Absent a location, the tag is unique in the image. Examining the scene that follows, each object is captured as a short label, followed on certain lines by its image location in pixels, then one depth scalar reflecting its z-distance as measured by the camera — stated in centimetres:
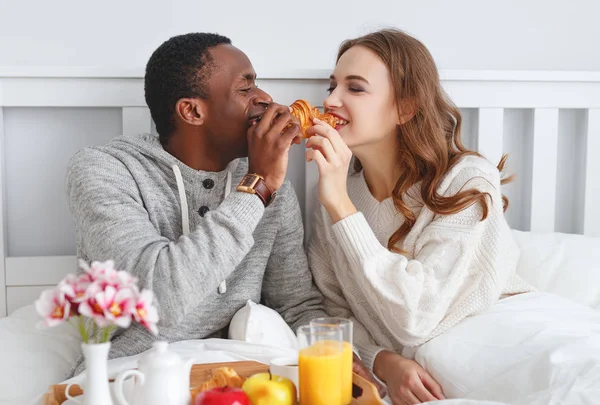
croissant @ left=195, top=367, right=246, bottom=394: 95
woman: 133
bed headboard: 161
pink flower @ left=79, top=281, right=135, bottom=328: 78
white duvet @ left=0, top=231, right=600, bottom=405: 111
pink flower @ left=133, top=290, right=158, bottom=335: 79
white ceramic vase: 81
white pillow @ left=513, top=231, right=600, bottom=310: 155
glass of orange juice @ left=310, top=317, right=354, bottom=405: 95
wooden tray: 96
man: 117
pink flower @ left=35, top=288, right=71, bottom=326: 79
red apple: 85
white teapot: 85
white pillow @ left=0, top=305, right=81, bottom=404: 121
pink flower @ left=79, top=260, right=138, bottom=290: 80
